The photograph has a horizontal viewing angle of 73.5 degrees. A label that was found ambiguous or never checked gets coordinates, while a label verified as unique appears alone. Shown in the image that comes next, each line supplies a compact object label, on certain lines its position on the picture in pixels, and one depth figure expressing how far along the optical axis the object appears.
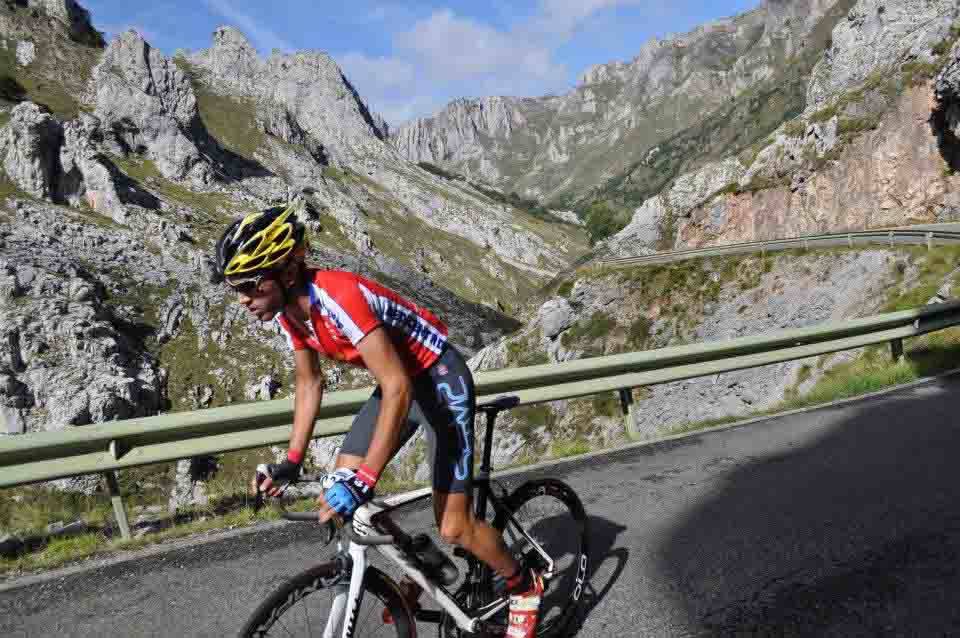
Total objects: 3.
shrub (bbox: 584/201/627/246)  136.50
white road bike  2.85
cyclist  2.91
